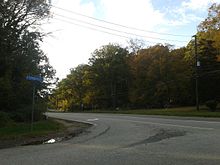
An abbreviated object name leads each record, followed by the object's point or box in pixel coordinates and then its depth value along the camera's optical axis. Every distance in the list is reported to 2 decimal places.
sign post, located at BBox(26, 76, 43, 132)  10.19
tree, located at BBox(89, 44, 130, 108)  47.49
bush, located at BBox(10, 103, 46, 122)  14.11
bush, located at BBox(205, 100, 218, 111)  25.29
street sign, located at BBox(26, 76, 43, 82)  10.19
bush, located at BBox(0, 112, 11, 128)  11.95
